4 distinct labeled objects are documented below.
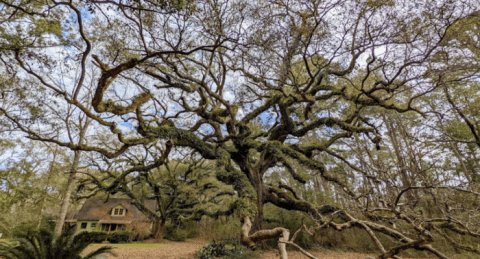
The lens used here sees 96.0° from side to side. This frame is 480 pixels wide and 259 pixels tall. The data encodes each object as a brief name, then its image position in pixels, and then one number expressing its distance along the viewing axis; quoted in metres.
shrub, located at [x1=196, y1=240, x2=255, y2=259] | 9.00
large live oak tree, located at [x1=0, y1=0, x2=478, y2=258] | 5.81
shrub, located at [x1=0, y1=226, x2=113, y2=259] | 5.79
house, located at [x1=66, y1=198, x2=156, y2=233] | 19.90
